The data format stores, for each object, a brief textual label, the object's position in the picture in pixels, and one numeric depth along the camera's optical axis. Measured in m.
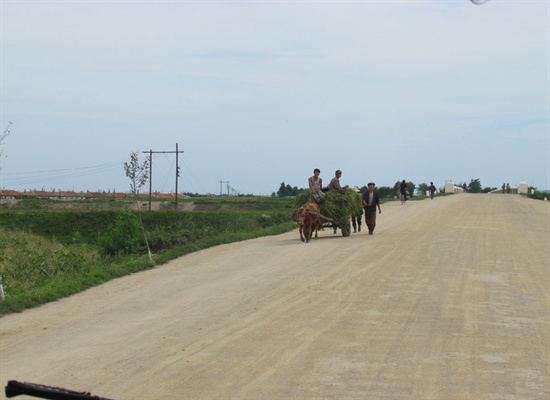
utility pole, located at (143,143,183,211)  72.13
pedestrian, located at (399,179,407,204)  52.34
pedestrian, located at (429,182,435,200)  62.53
